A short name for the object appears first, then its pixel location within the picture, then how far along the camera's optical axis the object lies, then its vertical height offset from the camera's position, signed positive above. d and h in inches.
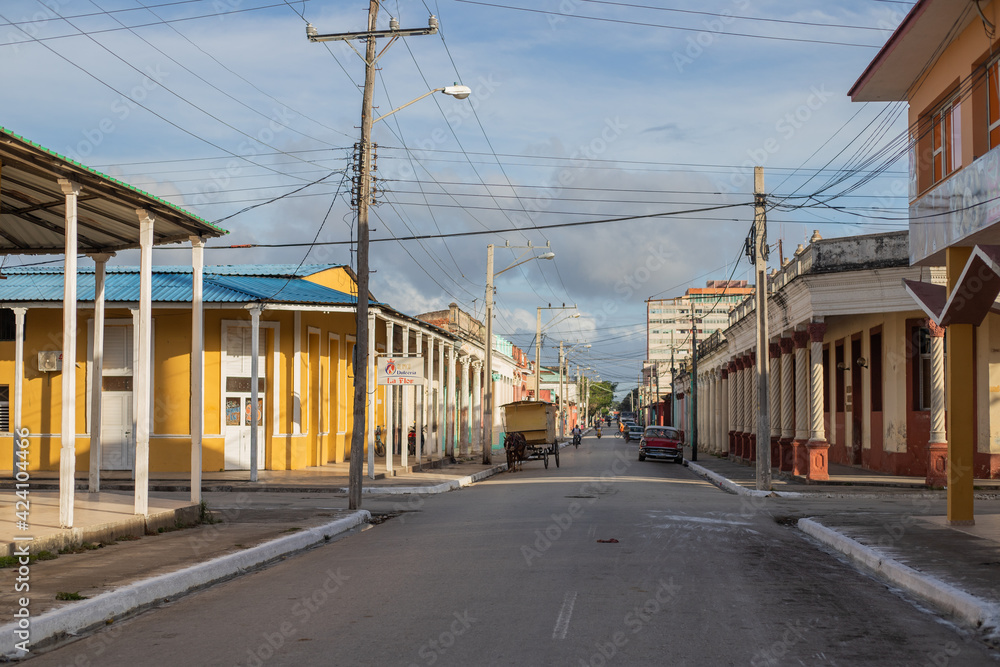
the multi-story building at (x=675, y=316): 6072.8 +444.8
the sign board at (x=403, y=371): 997.5 +8.5
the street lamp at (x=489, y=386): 1434.1 -10.7
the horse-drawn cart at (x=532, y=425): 1502.2 -73.6
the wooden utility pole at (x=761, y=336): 924.6 +42.6
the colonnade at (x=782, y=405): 1037.2 -36.8
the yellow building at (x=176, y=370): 1059.3 +11.0
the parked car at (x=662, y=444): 1706.4 -116.5
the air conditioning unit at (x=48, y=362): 1082.7 +19.4
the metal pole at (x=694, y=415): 1772.9 -69.7
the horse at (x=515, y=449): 1393.9 -102.4
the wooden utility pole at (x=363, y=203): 707.4 +137.9
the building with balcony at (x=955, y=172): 558.9 +132.5
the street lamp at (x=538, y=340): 2475.4 +102.5
